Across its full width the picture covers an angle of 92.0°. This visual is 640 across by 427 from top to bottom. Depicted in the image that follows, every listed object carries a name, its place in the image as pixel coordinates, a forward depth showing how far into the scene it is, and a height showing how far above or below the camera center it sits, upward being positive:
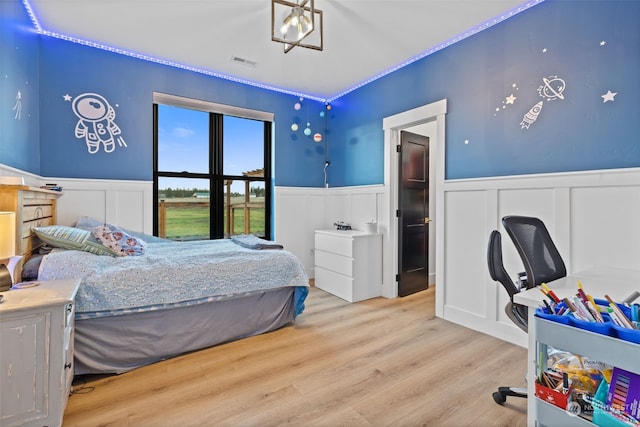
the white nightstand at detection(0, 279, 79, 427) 1.40 -0.72
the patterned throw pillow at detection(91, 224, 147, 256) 2.44 -0.28
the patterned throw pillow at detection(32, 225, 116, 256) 2.18 -0.24
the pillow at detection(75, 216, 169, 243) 3.02 -0.21
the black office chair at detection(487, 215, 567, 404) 1.68 -0.31
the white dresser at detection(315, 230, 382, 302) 3.66 -0.72
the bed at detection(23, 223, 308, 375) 2.01 -0.70
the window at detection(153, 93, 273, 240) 3.82 +0.48
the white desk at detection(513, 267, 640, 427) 1.09 -0.39
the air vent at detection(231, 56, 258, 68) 3.48 +1.67
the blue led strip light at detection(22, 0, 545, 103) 2.62 +1.66
